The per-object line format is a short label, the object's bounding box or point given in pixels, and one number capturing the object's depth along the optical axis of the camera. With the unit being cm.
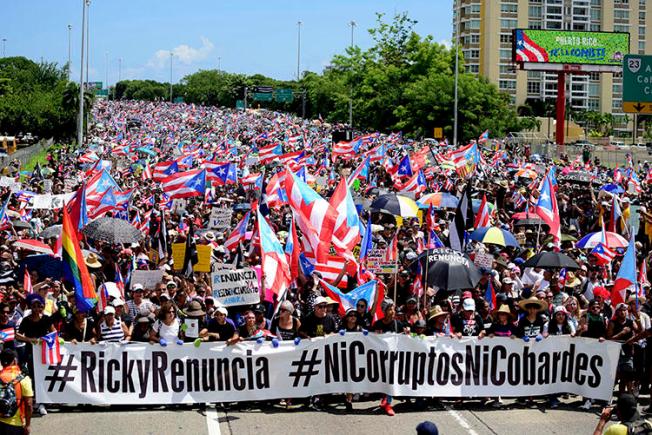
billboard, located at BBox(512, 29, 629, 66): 6944
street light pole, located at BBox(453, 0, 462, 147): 6191
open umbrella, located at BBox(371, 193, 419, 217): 2158
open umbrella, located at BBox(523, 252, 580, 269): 1569
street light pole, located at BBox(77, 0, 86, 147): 6250
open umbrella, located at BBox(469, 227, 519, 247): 1844
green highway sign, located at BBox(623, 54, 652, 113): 3450
